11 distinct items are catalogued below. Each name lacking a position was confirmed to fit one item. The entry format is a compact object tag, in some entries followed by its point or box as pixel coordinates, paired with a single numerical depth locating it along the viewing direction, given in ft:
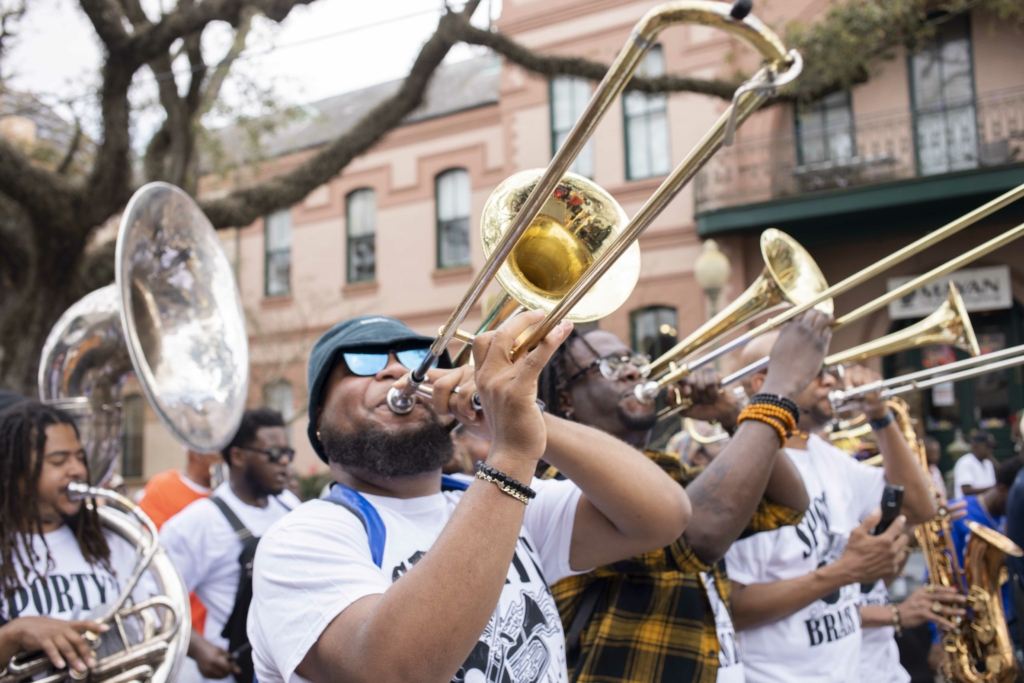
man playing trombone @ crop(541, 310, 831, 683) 7.80
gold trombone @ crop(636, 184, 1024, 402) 7.37
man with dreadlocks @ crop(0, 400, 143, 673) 8.68
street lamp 28.02
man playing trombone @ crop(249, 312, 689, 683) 5.03
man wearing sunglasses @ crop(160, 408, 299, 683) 12.03
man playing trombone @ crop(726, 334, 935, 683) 9.23
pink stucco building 37.35
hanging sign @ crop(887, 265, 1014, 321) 36.09
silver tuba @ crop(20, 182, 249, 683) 10.84
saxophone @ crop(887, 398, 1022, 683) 13.23
